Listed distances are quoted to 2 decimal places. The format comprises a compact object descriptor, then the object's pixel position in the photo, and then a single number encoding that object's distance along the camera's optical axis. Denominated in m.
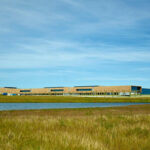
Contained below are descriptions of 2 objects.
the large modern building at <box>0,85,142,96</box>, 119.42
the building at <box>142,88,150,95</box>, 129.88
